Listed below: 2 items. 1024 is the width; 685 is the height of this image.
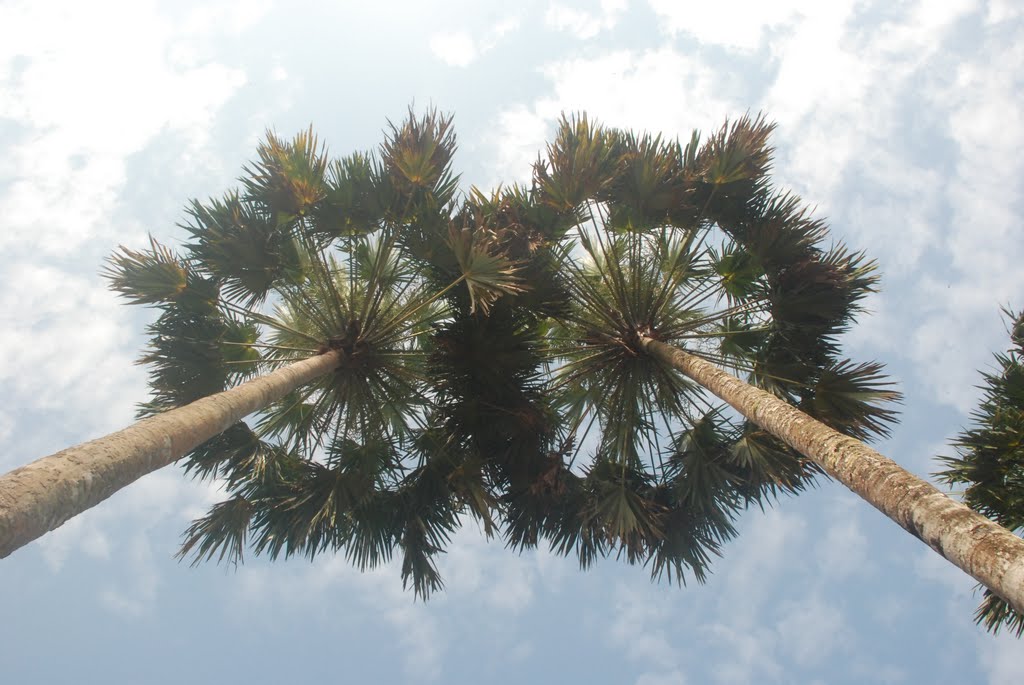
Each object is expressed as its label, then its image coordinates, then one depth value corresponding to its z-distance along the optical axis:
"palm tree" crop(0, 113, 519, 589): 8.82
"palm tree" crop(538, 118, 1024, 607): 8.68
